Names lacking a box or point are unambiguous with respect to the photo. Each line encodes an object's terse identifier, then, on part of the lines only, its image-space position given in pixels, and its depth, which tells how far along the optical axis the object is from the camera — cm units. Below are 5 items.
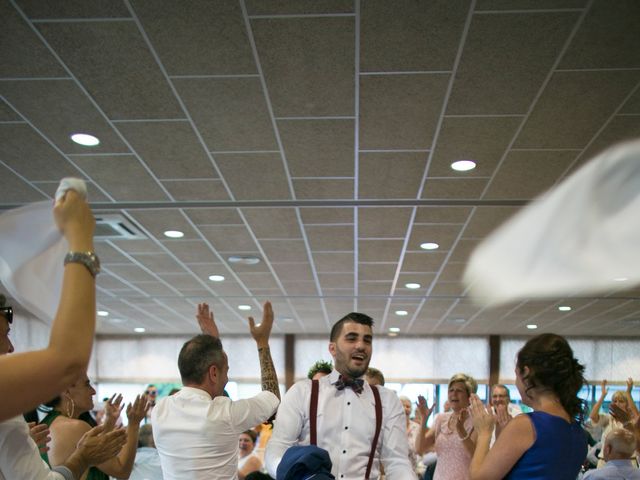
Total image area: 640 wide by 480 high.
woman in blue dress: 249
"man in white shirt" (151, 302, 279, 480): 278
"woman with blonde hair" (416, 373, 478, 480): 475
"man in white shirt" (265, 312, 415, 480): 288
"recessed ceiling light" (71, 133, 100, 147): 518
